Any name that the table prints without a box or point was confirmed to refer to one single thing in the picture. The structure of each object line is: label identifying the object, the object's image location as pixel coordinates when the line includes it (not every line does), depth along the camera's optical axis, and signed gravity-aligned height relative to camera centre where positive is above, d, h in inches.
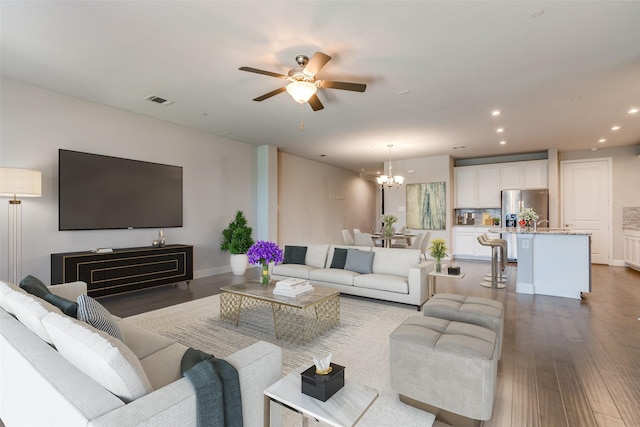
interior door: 303.3 +15.1
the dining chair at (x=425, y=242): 271.4 -24.6
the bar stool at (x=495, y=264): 214.3 -36.0
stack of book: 129.5 -32.0
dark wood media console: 161.2 -31.6
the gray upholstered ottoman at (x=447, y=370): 68.4 -37.2
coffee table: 124.3 -47.8
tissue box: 52.1 -29.7
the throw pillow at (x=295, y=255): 206.1 -27.5
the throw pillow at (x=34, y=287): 81.0 -20.1
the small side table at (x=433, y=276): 157.9 -33.1
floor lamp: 138.6 +9.6
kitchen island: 184.4 -30.2
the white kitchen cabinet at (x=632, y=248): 262.8 -29.8
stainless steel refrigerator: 310.5 +10.2
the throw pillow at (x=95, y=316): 62.8 -21.3
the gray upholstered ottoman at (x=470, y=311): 93.3 -31.1
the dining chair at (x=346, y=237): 307.1 -22.8
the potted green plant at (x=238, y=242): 250.1 -23.3
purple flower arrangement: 139.6 -18.2
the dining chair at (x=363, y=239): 285.5 -23.4
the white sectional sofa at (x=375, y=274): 159.8 -35.0
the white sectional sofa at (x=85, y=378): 38.5 -24.2
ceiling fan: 116.6 +55.1
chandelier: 297.4 +34.9
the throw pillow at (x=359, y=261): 183.0 -28.5
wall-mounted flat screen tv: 172.4 +14.1
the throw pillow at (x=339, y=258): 191.8 -27.6
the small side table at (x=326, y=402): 48.6 -32.2
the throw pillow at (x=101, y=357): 42.3 -21.2
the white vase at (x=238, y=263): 253.0 -40.6
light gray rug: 78.5 -50.4
